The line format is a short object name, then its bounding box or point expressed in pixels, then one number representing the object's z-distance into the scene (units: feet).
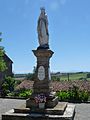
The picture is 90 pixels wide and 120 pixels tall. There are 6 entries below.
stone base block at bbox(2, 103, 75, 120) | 19.25
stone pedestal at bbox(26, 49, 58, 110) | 21.66
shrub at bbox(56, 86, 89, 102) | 35.67
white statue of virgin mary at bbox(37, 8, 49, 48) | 22.26
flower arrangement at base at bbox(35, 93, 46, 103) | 20.50
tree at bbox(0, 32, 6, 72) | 41.98
